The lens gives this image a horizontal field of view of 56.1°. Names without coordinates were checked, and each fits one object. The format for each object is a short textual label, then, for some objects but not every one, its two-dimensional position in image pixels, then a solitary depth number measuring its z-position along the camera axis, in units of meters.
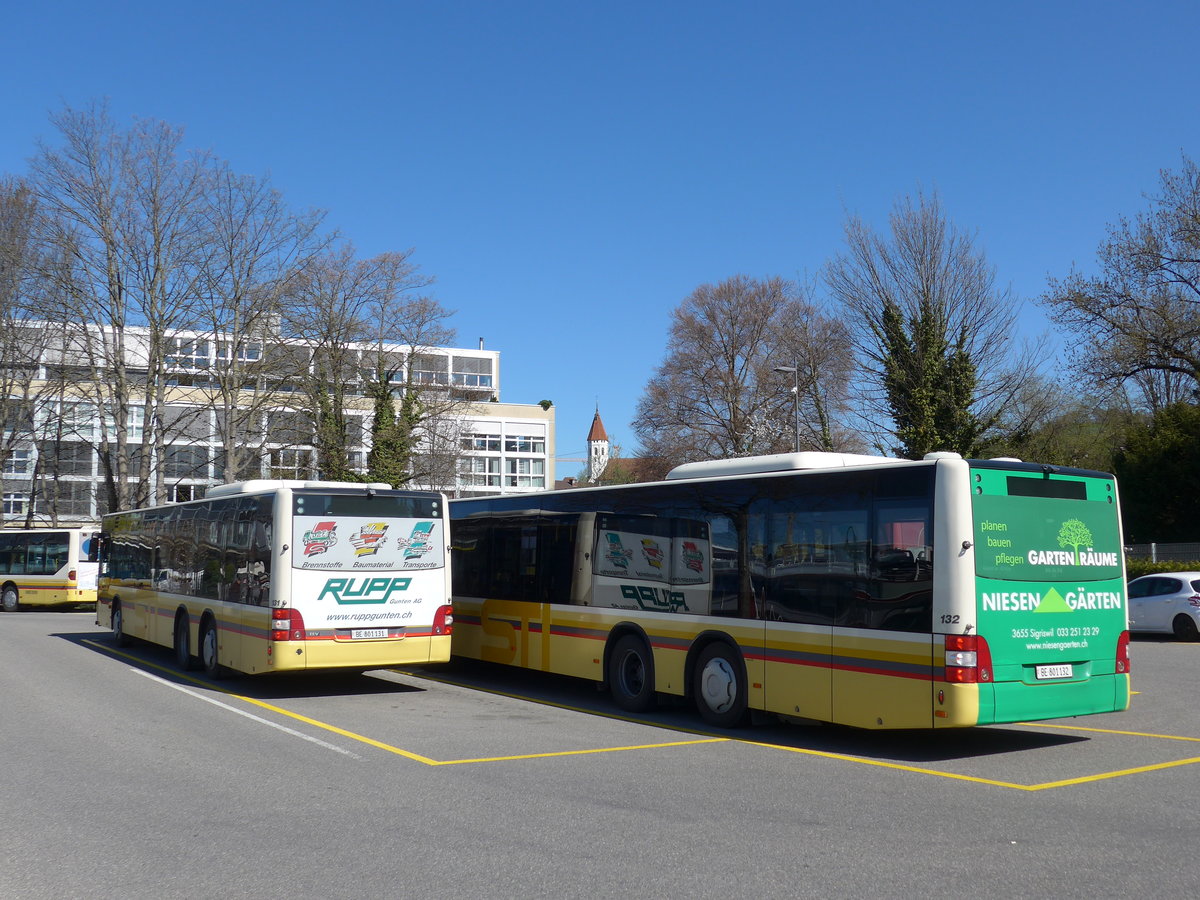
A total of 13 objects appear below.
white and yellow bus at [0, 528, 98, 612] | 38.22
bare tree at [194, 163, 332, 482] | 41.16
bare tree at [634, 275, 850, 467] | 52.88
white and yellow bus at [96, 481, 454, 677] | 14.41
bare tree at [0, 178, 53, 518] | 40.75
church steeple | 158.12
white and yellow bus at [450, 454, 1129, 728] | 9.80
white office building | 43.16
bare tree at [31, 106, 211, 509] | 39.28
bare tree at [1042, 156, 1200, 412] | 37.25
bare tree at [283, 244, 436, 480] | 45.72
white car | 24.53
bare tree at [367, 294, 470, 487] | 47.91
